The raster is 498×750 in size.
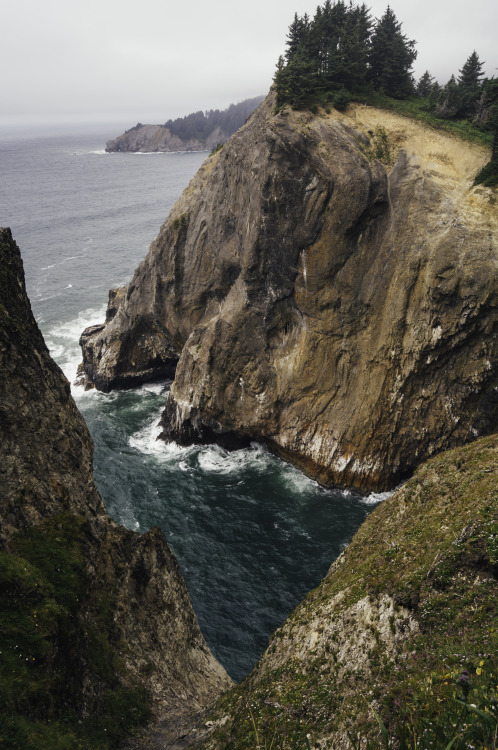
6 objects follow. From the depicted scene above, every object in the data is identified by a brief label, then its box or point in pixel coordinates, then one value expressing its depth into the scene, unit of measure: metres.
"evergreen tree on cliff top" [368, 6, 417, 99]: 50.53
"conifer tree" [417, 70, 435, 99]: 57.06
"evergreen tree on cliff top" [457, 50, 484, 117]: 47.50
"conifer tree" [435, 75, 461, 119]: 46.84
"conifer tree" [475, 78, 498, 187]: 38.81
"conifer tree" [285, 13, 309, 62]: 53.54
